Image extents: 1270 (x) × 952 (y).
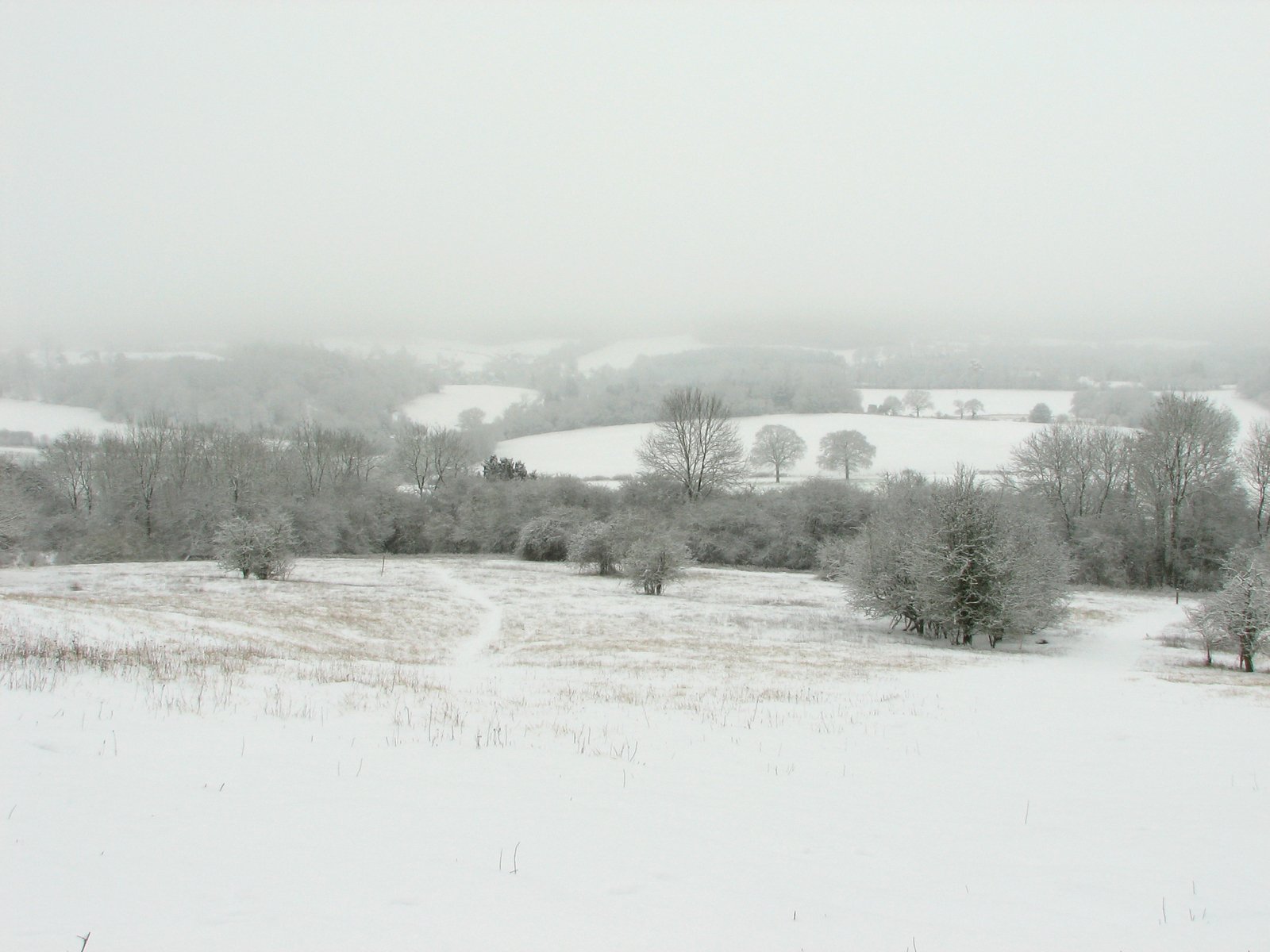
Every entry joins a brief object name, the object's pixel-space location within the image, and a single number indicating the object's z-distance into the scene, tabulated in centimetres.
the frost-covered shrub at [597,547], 5688
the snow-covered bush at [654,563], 4578
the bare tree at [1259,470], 5975
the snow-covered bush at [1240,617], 2559
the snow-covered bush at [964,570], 3028
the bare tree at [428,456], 9688
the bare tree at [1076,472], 6731
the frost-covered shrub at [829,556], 4969
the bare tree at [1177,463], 6078
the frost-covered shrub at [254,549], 4153
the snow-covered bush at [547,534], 6950
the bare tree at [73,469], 7550
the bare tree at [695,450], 8225
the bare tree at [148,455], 7062
